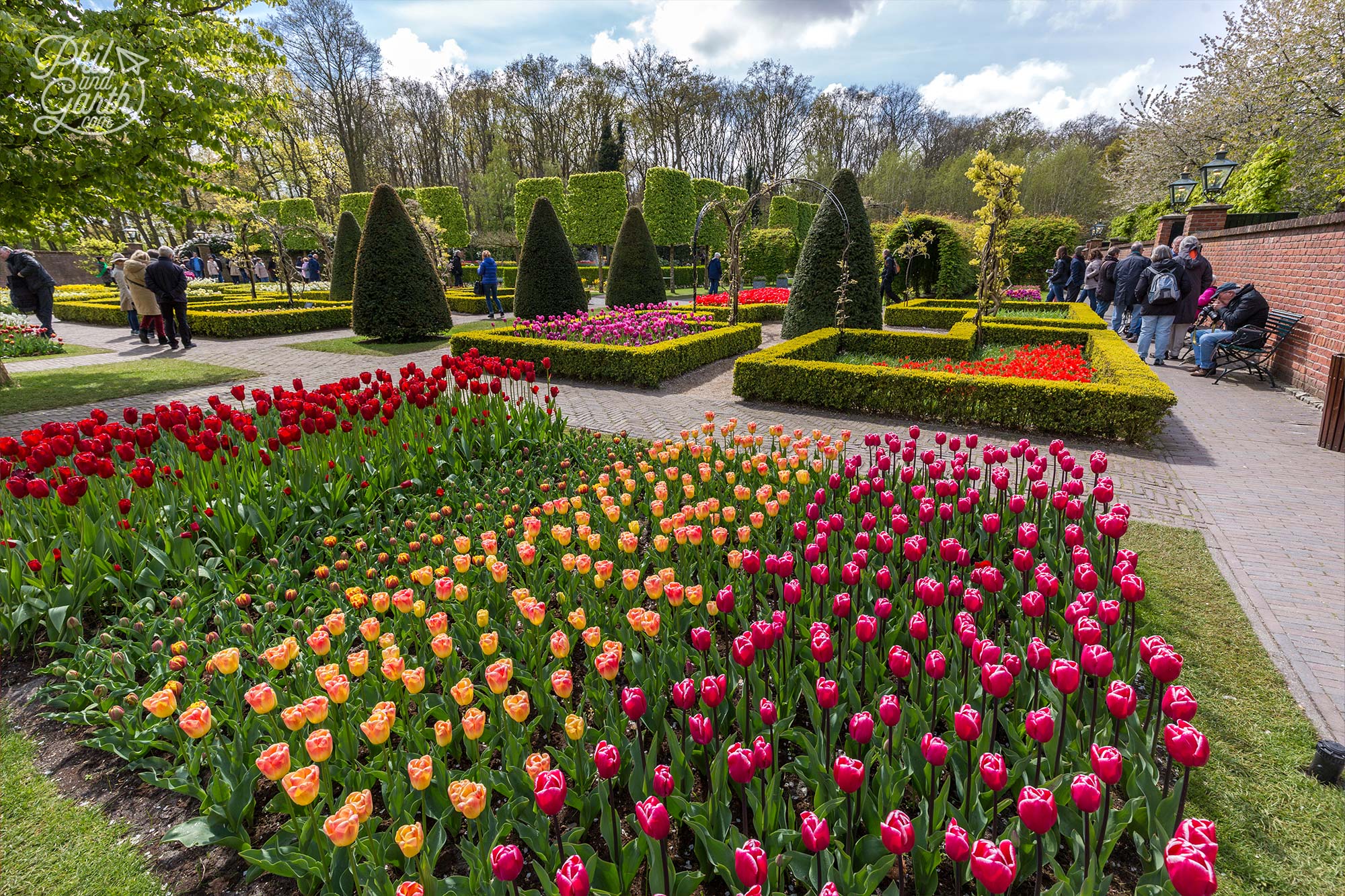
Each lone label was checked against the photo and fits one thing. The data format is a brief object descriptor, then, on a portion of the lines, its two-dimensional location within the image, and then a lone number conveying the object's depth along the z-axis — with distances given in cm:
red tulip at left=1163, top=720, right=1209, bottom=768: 157
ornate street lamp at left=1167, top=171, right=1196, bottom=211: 1565
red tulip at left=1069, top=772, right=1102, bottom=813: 145
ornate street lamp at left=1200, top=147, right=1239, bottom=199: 1355
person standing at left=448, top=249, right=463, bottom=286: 2733
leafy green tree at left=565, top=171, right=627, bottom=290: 2938
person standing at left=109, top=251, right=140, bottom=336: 1587
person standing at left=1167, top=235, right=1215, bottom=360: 1153
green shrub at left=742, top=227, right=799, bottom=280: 2948
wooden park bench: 1033
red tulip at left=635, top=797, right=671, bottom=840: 144
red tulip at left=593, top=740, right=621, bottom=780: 161
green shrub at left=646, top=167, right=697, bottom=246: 2980
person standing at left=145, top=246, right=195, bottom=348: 1270
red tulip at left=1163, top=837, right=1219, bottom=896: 117
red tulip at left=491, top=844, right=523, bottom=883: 135
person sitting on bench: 1038
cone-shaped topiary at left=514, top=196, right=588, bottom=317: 1523
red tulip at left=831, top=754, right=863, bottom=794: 157
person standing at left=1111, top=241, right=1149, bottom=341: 1270
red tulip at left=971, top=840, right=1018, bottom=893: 129
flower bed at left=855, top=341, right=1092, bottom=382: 882
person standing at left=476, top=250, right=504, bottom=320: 1875
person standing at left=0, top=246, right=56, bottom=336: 1354
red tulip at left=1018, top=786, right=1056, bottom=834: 140
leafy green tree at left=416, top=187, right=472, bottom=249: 3269
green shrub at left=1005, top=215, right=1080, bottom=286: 2564
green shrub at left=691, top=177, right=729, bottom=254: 3309
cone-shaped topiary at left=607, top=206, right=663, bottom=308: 1767
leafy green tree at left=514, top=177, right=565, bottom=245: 2917
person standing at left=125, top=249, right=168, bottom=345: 1367
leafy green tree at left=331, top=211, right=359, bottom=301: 1978
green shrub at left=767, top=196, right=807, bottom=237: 3553
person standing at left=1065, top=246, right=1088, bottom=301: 1970
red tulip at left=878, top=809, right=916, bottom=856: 143
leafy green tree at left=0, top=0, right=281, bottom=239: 808
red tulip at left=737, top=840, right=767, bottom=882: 131
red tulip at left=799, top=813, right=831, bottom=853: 142
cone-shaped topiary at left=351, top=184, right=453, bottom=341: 1386
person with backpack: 1090
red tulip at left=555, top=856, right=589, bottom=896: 130
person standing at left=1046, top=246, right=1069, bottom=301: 2006
